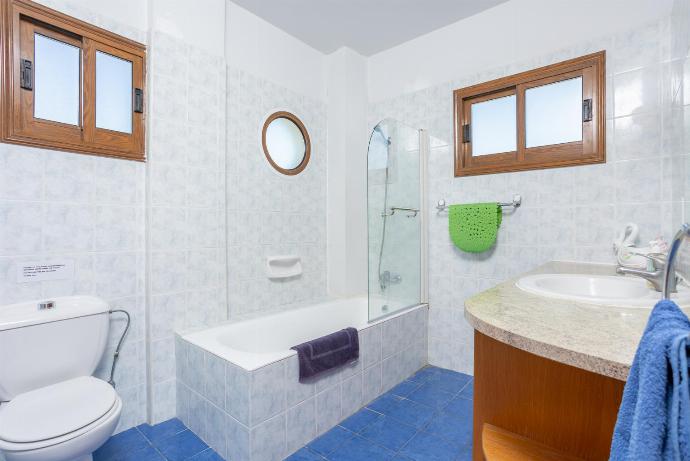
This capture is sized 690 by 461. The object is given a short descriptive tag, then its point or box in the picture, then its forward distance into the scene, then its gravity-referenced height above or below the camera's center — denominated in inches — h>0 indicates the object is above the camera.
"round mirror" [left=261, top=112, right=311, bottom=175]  106.5 +28.0
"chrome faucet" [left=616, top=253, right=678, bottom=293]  45.7 -6.0
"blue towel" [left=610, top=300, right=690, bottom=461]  16.2 -8.4
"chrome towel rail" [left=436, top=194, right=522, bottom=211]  90.5 +7.0
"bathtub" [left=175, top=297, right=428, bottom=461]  63.5 -33.6
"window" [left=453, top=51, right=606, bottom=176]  80.7 +29.3
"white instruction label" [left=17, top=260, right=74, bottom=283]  62.9 -8.3
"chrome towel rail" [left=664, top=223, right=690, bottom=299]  30.1 -2.0
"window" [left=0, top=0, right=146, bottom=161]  62.2 +29.2
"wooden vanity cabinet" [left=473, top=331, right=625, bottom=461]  32.6 -18.2
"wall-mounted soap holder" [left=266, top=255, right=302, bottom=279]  104.1 -12.1
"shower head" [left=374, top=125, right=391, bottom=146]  93.8 +26.7
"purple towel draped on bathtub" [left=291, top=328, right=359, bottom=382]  70.2 -27.1
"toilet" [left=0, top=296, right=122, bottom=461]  47.4 -27.4
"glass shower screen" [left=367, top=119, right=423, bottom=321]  94.1 +3.3
